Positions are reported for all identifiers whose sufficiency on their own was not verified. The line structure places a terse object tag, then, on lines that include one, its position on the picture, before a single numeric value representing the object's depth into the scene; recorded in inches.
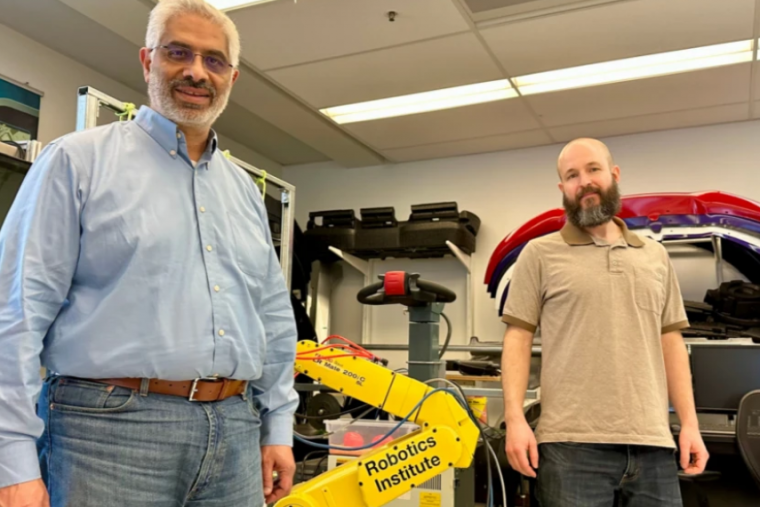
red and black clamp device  84.0
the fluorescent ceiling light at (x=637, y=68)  128.2
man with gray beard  36.7
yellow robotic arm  68.6
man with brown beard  58.9
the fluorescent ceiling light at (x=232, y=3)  109.7
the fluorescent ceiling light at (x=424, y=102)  146.3
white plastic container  93.7
